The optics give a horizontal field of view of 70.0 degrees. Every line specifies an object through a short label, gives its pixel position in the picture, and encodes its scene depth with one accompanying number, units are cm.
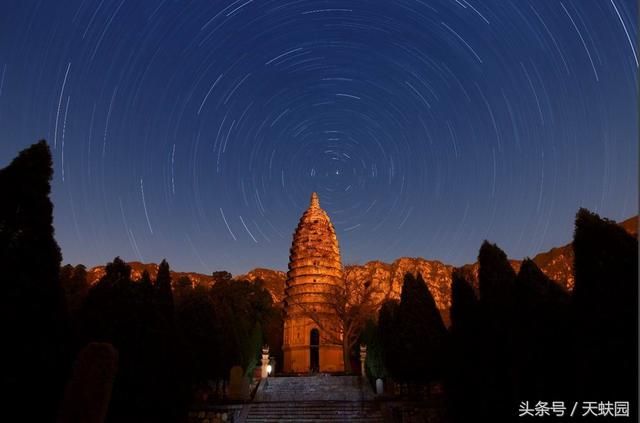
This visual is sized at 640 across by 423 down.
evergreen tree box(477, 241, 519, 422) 1234
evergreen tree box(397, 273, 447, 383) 2131
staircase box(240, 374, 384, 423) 1922
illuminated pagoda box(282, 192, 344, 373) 4722
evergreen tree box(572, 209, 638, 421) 858
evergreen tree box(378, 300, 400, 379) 2227
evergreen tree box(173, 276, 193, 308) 5126
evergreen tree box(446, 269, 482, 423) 1427
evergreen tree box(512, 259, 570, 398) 1083
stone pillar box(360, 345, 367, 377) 3281
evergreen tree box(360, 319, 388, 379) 2817
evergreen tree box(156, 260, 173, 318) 1892
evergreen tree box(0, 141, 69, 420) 954
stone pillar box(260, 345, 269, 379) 3400
